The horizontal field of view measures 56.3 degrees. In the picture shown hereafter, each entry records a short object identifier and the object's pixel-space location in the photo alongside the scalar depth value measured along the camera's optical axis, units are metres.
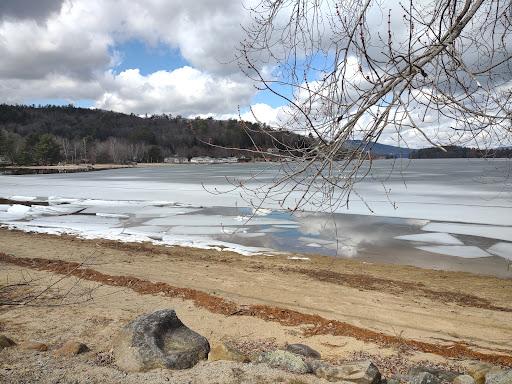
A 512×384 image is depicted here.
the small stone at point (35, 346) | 5.76
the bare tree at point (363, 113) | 3.43
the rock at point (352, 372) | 4.77
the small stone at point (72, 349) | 5.49
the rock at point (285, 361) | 4.94
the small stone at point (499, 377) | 4.50
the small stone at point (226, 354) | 5.30
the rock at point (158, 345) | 5.12
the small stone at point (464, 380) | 4.86
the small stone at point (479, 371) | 4.97
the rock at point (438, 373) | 5.06
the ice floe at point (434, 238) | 15.62
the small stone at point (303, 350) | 6.34
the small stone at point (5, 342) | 5.57
